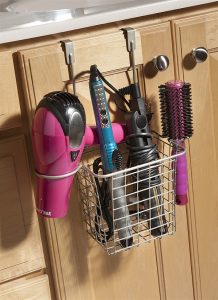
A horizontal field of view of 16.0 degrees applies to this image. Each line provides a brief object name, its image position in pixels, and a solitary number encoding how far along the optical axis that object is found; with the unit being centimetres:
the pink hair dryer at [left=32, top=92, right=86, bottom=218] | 132
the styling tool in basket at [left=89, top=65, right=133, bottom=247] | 138
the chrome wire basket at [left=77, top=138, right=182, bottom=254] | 143
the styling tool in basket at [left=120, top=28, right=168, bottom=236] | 143
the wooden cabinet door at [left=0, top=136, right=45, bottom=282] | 141
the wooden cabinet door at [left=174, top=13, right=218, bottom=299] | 150
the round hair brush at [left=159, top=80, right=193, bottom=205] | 143
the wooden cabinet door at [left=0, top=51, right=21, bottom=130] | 136
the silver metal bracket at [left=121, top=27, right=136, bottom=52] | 143
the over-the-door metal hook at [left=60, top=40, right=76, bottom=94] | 138
